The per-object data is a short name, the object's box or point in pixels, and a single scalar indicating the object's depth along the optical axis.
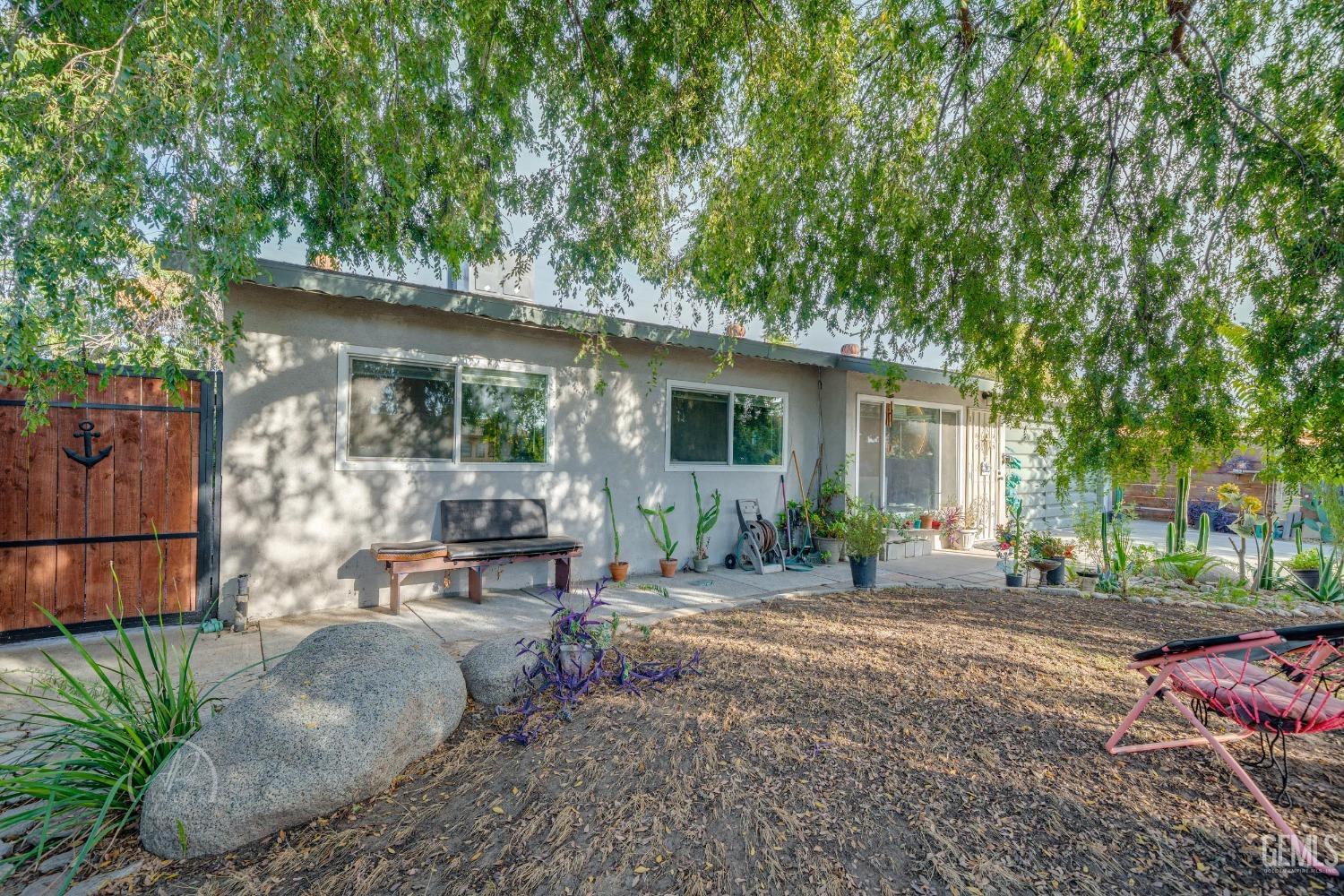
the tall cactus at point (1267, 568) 6.58
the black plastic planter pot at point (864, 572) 6.36
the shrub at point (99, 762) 2.02
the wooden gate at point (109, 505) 4.18
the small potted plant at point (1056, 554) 6.63
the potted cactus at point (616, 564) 6.55
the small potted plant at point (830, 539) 7.87
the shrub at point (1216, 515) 14.07
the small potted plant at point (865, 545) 6.28
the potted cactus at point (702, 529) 7.20
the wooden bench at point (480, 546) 5.07
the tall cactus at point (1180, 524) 7.44
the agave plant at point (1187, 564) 6.75
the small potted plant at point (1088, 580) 6.44
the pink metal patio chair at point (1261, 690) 2.32
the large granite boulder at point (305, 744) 2.07
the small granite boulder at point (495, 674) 3.19
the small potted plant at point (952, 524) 9.43
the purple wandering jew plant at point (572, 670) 3.10
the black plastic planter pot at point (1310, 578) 6.46
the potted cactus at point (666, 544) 6.86
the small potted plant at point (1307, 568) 6.50
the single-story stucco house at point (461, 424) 4.86
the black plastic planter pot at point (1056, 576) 6.61
